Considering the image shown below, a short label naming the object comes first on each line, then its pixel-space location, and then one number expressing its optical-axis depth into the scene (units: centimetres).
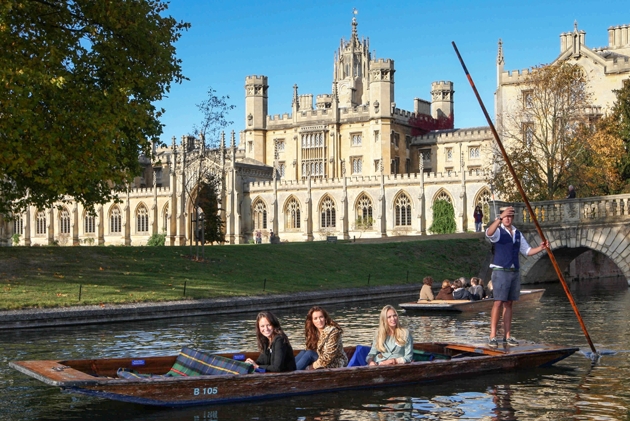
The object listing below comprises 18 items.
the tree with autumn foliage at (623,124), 3916
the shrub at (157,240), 6666
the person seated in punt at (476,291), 2450
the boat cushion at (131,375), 1052
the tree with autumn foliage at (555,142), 3819
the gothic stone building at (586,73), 5775
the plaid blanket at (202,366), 1123
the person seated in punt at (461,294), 2450
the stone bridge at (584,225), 3055
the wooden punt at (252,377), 1016
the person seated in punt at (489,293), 2561
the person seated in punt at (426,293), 2427
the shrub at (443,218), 6055
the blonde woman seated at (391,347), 1212
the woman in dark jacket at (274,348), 1127
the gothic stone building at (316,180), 6438
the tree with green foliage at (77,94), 2191
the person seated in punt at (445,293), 2456
